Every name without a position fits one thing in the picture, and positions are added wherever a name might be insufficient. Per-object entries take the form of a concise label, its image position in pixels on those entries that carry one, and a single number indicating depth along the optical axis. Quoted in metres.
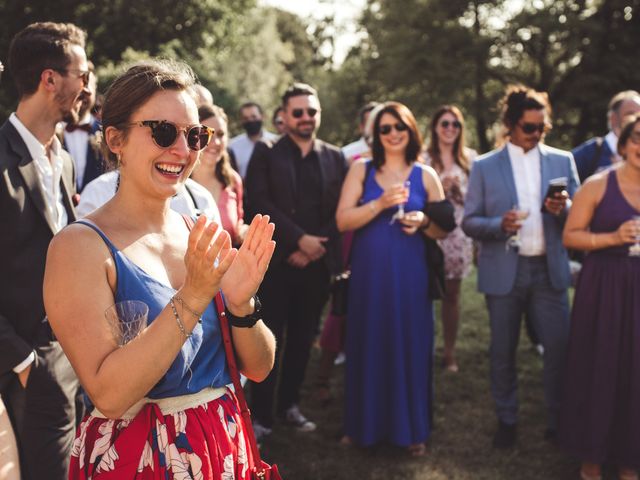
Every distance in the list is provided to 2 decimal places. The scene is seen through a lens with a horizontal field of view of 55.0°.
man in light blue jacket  4.88
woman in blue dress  4.74
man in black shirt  5.10
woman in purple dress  4.29
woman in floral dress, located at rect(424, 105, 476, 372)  6.62
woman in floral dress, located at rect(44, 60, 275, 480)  1.76
